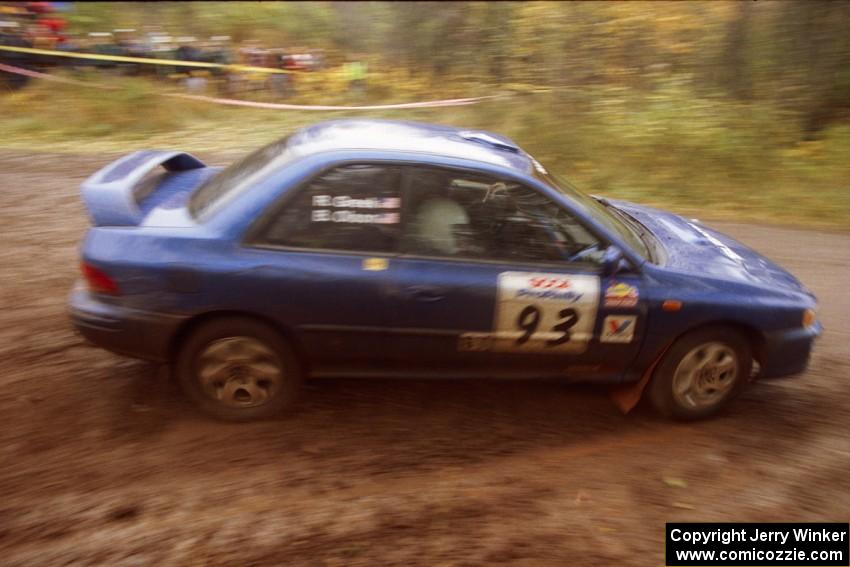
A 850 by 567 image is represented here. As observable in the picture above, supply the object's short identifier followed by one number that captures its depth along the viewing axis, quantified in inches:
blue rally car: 144.2
